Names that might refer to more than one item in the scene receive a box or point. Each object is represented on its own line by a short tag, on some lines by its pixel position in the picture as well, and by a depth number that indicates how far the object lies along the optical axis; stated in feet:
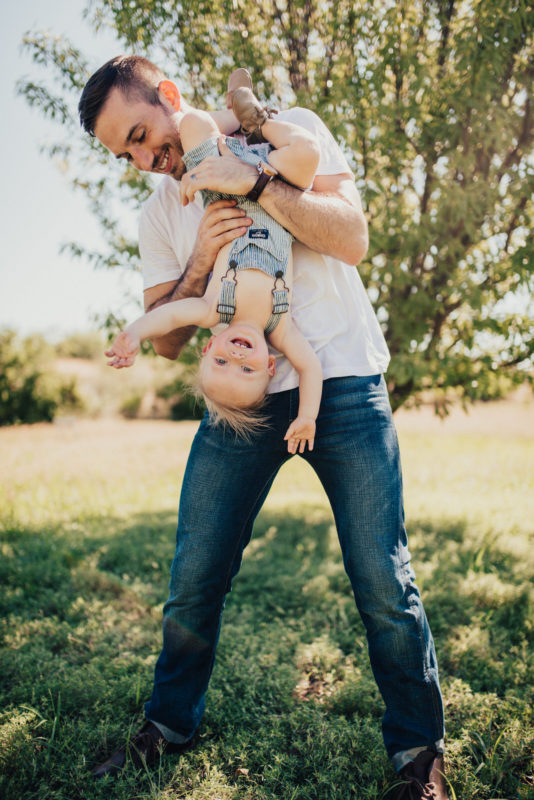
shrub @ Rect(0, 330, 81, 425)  64.31
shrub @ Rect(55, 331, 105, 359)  113.71
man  5.52
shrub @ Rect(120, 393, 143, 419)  75.00
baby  5.61
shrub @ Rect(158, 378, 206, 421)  69.77
